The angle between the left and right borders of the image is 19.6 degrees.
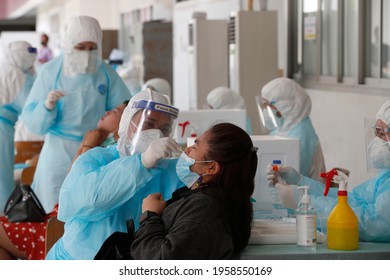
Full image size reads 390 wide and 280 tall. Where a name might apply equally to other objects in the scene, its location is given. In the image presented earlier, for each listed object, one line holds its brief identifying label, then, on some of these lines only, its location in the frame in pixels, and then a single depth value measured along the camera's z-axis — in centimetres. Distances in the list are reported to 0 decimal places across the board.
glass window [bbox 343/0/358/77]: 780
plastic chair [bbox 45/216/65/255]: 434
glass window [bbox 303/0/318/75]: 899
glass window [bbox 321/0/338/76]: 841
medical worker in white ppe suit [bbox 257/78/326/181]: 558
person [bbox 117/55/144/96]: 1114
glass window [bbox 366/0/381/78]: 732
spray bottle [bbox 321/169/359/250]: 322
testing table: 314
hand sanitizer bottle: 321
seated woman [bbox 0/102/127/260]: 469
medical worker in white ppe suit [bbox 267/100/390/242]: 355
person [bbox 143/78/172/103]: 887
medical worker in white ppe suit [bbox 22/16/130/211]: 622
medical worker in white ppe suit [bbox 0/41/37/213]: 719
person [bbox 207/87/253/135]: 763
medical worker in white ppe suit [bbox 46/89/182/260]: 358
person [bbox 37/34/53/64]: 1464
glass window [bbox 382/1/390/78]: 712
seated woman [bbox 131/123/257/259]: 303
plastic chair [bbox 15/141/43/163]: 827
